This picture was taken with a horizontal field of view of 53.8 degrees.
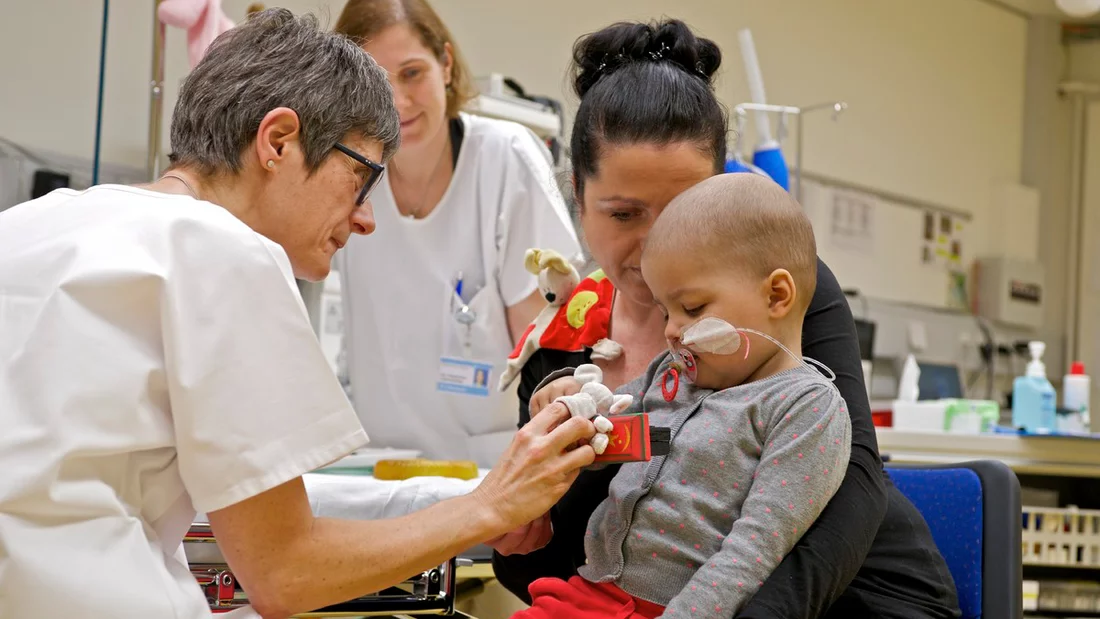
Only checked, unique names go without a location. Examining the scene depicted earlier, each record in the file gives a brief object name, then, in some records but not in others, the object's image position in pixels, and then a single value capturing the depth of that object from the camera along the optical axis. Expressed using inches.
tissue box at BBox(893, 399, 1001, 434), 143.2
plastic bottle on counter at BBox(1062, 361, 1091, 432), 151.5
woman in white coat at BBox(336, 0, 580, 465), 100.0
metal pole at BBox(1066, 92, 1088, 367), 281.3
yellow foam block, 82.4
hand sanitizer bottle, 146.9
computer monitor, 242.8
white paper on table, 73.5
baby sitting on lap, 46.9
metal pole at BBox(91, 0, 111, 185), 112.1
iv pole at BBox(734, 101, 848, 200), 137.4
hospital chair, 60.0
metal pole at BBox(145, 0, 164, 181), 116.5
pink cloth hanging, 111.0
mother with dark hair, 48.4
